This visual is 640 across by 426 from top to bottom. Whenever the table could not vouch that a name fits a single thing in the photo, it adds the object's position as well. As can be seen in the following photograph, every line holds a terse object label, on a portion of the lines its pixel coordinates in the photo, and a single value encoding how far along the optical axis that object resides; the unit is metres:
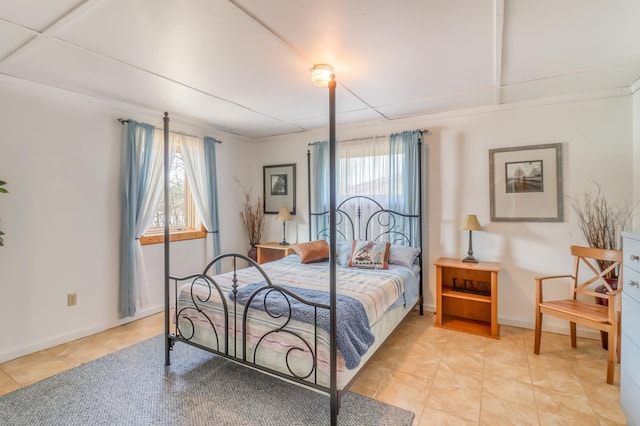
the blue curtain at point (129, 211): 3.36
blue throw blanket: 1.89
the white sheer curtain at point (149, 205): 3.50
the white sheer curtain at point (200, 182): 4.06
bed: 1.89
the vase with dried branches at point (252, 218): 4.95
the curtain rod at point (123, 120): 3.34
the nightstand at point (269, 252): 4.52
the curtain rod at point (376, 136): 3.72
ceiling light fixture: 2.41
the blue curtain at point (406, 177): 3.71
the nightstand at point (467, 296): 3.10
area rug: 1.90
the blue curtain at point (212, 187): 4.29
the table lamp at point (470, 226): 3.27
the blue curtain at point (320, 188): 4.34
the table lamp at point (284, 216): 4.51
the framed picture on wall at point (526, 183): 3.15
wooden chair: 2.32
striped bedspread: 1.99
